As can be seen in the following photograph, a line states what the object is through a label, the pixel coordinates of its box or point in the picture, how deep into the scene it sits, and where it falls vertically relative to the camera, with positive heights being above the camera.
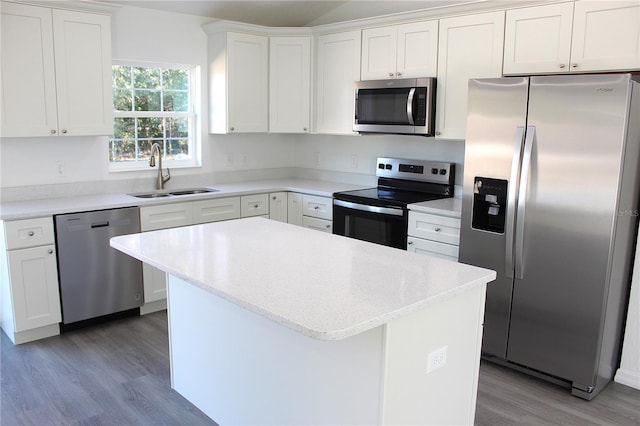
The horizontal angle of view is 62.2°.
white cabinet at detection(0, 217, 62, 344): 3.33 -0.98
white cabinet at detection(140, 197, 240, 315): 3.92 -0.69
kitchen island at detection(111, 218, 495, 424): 1.73 -0.74
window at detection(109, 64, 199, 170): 4.32 +0.10
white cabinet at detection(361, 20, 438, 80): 3.86 +0.61
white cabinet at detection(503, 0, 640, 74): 2.94 +0.58
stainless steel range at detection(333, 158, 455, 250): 3.86 -0.49
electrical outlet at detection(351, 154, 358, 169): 4.90 -0.27
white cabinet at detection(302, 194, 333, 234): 4.39 -0.68
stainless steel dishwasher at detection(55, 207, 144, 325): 3.54 -0.96
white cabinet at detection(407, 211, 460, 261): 3.52 -0.69
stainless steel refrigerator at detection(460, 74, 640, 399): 2.71 -0.43
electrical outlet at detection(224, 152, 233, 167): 4.96 -0.28
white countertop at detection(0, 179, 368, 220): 3.42 -0.52
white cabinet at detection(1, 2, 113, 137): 3.40 +0.36
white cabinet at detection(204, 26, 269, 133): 4.50 +0.42
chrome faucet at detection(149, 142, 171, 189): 4.35 -0.30
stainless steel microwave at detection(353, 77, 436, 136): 3.86 +0.20
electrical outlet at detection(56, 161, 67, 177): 3.95 -0.32
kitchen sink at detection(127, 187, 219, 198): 4.29 -0.53
